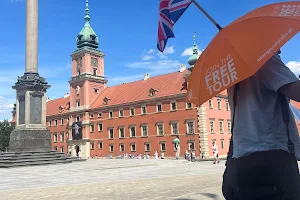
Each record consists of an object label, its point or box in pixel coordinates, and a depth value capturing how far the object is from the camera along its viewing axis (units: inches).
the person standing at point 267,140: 75.7
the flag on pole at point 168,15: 109.5
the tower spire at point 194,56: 1768.8
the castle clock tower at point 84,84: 2251.5
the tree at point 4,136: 2091.5
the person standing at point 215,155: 847.1
